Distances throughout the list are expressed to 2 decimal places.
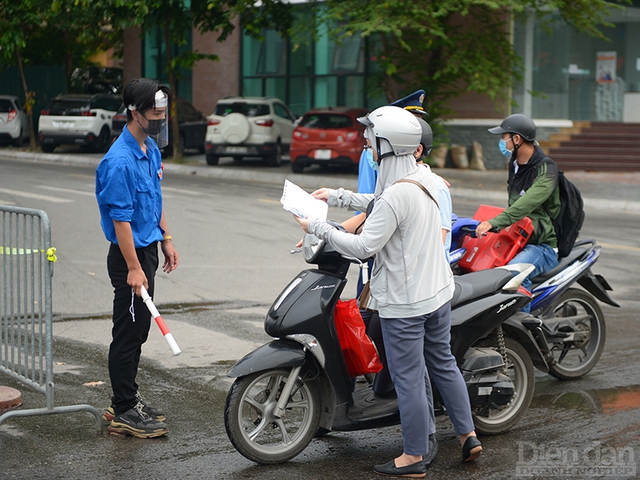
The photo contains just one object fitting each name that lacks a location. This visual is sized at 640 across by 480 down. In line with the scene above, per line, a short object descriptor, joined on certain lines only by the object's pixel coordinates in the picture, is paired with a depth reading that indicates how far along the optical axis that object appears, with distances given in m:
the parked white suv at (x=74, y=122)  26.00
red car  20.64
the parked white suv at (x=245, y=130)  22.56
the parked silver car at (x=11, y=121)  28.98
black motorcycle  4.38
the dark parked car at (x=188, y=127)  26.25
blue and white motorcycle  5.88
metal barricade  4.83
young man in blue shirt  4.66
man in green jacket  5.75
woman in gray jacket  4.20
